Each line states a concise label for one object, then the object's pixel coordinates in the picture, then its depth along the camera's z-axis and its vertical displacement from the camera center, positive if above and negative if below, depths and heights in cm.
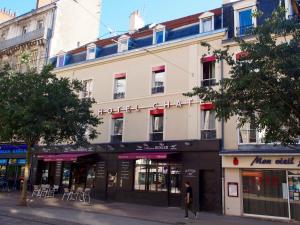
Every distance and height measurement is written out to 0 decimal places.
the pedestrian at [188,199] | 1508 -66
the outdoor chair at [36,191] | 2175 -87
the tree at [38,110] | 1622 +331
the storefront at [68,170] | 2245 +65
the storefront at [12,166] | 2703 +88
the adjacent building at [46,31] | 2906 +1333
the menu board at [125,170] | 2117 +68
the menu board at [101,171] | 2216 +59
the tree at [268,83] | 1036 +316
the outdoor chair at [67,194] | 2088 -92
